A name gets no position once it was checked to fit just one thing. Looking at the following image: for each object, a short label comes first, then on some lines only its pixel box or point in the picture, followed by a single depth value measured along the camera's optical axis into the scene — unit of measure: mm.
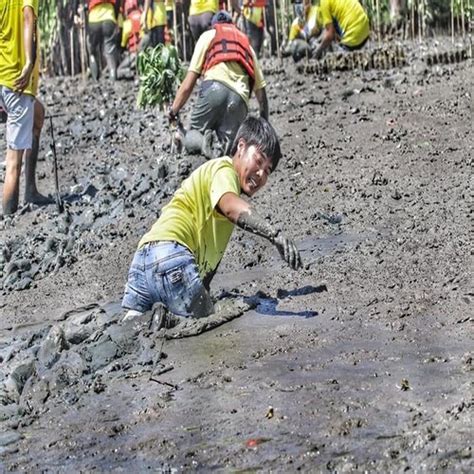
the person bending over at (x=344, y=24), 17484
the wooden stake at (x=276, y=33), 18897
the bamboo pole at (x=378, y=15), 19422
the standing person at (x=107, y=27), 19922
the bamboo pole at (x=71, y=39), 21489
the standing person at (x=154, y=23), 19156
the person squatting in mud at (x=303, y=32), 17969
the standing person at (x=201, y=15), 18125
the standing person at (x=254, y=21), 18625
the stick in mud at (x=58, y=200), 12609
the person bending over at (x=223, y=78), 11742
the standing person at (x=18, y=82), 12109
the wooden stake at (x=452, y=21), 18078
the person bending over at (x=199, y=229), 6945
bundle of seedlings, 14258
